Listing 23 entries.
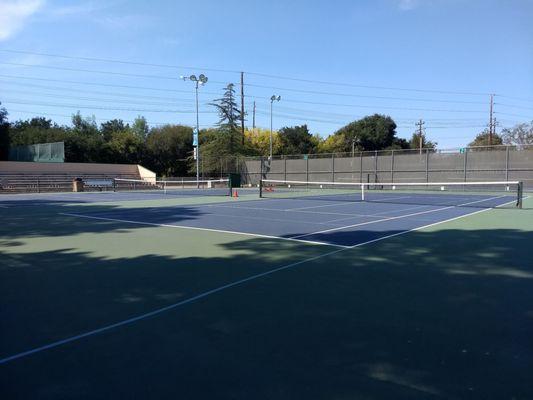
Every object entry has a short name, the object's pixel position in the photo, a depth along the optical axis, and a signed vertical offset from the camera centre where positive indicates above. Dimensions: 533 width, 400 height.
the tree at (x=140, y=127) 76.75 +8.23
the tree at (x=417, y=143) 90.56 +6.28
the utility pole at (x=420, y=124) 77.79 +8.57
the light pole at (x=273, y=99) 50.72 +8.56
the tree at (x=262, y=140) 73.62 +5.58
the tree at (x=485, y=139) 72.75 +5.72
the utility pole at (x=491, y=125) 64.44 +7.08
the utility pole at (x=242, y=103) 58.62 +9.32
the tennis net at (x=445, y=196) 20.38 -1.40
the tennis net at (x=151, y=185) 40.94 -1.22
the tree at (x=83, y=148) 56.16 +3.33
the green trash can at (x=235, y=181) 37.34 -0.66
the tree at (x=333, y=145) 83.69 +5.38
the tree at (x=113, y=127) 73.84 +8.23
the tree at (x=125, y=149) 60.34 +3.40
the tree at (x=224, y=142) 55.38 +4.14
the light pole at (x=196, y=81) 37.81 +8.01
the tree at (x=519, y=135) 67.00 +5.86
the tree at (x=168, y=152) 64.56 +3.27
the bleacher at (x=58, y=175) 36.81 -0.11
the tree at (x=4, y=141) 49.34 +3.70
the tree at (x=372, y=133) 85.75 +7.72
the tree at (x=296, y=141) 79.62 +6.03
